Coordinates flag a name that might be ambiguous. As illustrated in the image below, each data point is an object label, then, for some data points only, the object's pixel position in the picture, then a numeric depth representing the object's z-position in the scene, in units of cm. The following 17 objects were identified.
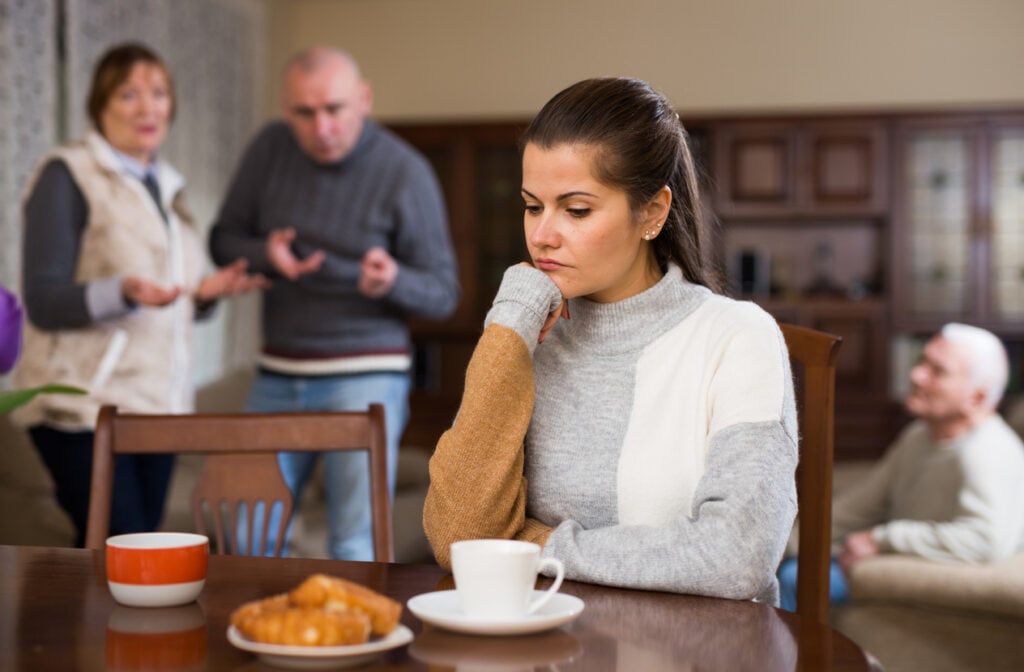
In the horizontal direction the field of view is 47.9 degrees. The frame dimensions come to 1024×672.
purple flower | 103
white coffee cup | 86
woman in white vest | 218
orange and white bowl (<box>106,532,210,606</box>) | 98
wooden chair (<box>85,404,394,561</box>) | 147
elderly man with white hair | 244
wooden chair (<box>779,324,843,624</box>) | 132
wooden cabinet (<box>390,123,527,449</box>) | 597
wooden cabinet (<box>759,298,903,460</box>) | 565
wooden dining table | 83
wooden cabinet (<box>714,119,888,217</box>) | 565
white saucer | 86
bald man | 252
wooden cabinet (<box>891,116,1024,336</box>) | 558
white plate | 79
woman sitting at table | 120
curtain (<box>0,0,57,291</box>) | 386
